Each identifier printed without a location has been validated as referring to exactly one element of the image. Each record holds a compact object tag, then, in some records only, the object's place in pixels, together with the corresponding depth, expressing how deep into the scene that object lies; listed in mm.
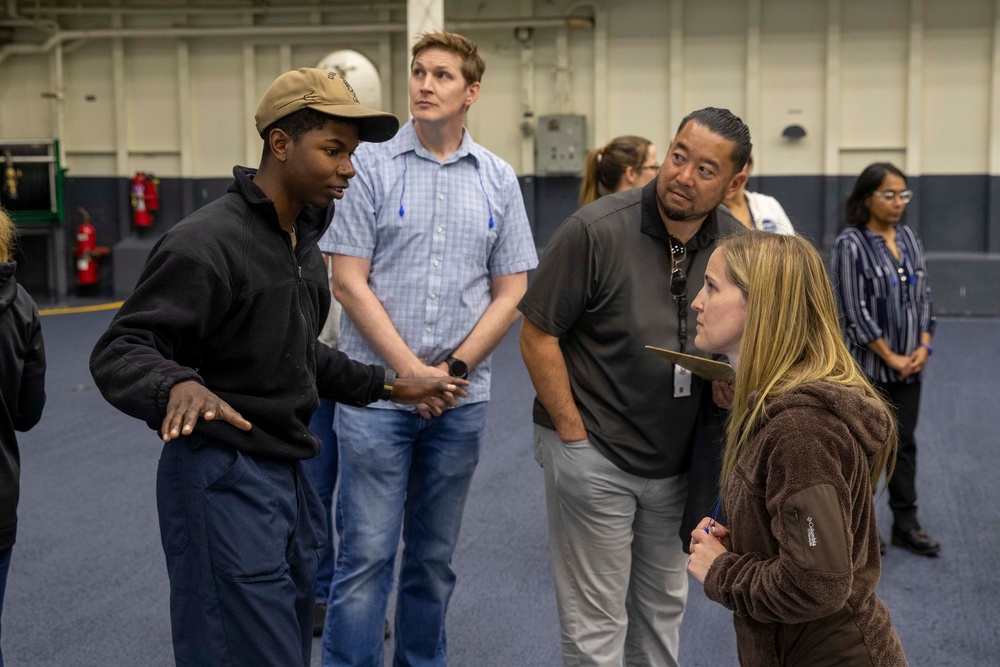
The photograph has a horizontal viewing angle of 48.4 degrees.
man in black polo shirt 2732
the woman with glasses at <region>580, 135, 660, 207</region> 4066
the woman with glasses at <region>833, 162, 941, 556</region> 4465
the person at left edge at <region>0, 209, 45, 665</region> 2648
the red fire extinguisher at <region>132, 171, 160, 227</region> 13297
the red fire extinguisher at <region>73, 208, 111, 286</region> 13414
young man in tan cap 2035
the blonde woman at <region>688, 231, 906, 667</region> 1803
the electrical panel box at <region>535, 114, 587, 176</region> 12172
